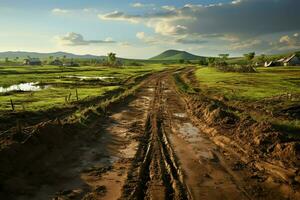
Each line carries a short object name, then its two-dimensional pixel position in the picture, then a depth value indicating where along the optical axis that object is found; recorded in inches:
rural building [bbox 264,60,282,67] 4278.1
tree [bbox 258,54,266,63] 5895.2
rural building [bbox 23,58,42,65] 6699.3
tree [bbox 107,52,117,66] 6008.9
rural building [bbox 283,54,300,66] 4367.6
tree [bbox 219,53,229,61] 6358.3
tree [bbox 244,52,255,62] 5884.8
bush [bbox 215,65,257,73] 3117.4
